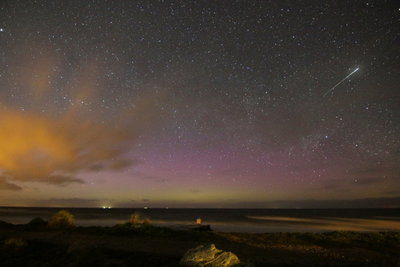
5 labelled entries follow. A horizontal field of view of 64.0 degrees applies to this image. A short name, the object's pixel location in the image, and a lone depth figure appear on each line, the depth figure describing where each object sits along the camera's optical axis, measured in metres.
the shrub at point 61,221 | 25.78
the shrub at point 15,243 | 16.53
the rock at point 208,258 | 10.91
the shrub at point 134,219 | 26.63
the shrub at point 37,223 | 26.28
